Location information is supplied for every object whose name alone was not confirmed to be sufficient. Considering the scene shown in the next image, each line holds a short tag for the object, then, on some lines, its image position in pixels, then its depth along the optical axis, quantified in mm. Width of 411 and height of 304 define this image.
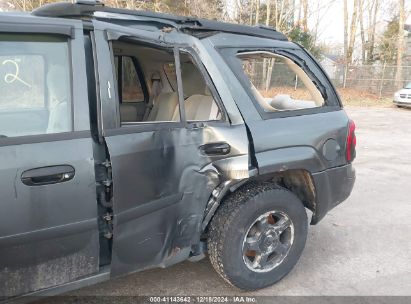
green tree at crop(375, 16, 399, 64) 28008
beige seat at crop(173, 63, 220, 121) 2936
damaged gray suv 1982
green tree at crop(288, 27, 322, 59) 26953
